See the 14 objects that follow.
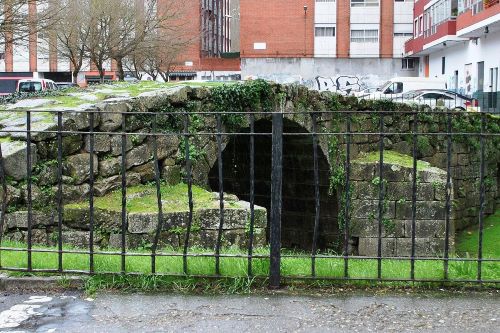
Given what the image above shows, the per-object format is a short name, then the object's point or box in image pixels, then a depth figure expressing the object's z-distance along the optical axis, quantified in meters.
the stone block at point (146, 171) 10.52
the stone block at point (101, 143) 9.92
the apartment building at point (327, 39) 50.97
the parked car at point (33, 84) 36.84
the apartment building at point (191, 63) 53.16
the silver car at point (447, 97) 27.22
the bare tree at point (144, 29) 31.58
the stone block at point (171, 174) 10.94
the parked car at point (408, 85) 34.16
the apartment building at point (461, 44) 31.23
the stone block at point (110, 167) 10.00
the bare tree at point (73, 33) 30.00
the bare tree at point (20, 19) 19.80
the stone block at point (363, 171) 15.32
